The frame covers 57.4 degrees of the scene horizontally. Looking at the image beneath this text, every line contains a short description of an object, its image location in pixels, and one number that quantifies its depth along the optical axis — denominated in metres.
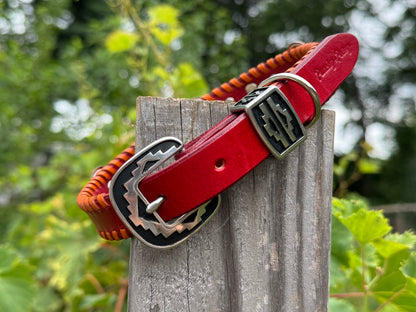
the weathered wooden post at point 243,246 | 0.47
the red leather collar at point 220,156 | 0.44
